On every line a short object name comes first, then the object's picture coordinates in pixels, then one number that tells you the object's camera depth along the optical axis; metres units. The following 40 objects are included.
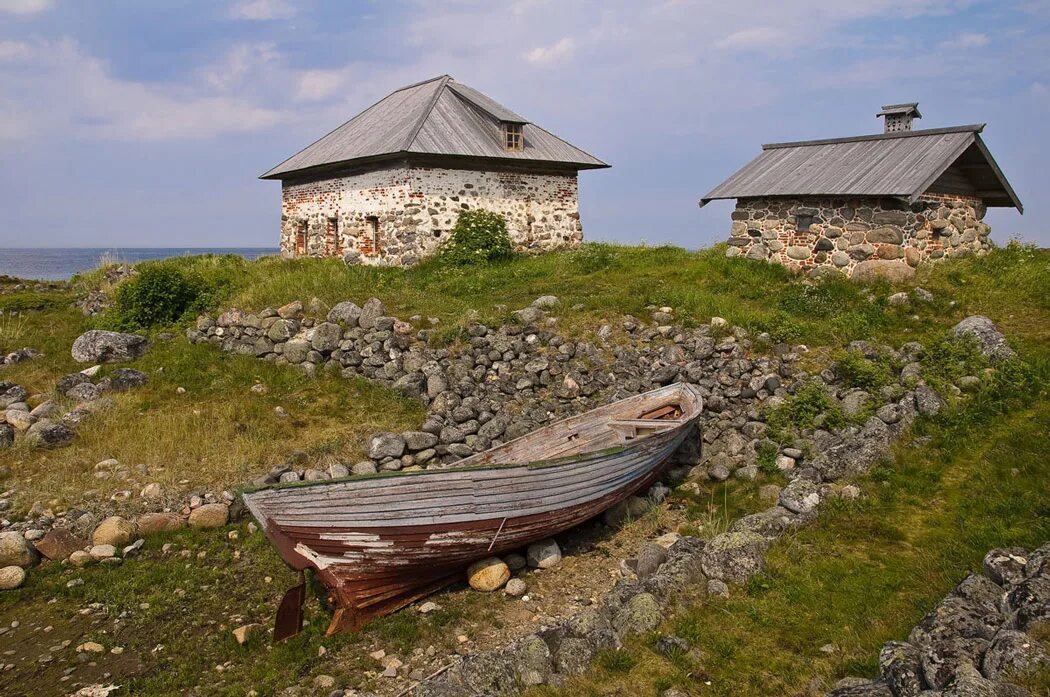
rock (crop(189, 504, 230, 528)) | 10.91
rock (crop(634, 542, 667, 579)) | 8.73
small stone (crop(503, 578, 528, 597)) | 9.27
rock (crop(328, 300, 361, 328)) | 15.84
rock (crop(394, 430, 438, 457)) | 12.52
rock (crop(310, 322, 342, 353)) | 15.29
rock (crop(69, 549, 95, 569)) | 9.88
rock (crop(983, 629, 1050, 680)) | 4.64
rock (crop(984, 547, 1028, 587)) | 6.16
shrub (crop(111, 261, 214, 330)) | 18.17
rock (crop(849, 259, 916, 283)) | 15.40
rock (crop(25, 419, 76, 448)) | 12.49
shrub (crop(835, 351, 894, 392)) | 11.91
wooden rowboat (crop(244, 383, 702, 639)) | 8.20
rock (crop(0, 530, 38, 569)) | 9.72
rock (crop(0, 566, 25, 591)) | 9.34
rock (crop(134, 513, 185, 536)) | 10.63
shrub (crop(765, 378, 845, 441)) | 11.66
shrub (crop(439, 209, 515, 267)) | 20.39
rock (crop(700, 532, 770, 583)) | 7.59
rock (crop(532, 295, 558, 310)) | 15.59
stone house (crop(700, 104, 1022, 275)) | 15.83
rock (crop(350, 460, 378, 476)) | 12.09
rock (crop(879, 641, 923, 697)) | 4.97
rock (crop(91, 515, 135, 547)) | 10.30
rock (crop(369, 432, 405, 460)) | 12.39
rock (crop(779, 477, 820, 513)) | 8.88
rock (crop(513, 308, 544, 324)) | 14.98
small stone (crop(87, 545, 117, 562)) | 10.00
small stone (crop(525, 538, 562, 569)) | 9.89
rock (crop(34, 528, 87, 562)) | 10.02
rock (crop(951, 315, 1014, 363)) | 11.71
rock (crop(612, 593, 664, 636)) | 6.95
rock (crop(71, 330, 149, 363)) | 16.25
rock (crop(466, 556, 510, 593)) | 9.35
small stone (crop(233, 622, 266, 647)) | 8.31
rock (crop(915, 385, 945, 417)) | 10.70
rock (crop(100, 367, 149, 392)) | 14.63
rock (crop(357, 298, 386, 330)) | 15.52
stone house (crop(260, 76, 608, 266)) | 20.53
